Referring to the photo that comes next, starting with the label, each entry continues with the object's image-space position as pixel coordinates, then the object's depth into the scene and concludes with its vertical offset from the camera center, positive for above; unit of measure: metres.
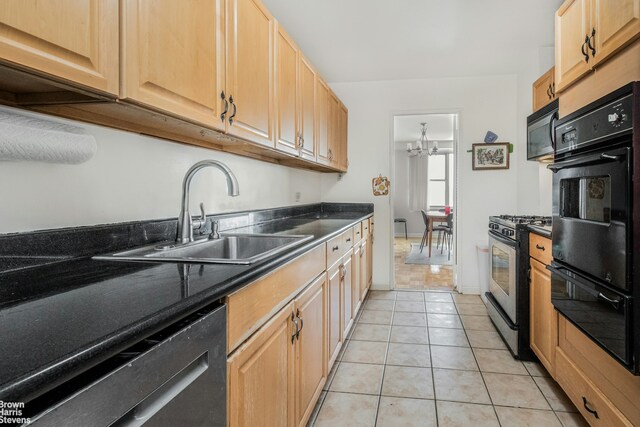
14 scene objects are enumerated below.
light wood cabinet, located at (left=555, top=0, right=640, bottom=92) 1.34 +0.73
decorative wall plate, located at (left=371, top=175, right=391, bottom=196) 4.20 +0.25
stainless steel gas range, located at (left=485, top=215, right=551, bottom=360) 2.39 -0.51
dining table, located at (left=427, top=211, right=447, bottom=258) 6.51 -0.19
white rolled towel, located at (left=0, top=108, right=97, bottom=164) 0.88 +0.17
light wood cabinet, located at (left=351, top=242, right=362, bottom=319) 2.85 -0.56
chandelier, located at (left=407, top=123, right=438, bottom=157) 6.66 +1.28
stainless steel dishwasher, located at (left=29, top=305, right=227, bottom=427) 0.50 -0.29
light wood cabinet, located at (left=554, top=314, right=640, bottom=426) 1.31 -0.71
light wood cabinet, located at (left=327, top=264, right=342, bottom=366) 2.05 -0.61
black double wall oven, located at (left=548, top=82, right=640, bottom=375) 1.25 -0.06
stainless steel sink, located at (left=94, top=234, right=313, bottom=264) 1.16 -0.16
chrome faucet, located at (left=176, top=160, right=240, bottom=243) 1.52 -0.01
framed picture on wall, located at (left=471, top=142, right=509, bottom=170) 3.92 +0.55
